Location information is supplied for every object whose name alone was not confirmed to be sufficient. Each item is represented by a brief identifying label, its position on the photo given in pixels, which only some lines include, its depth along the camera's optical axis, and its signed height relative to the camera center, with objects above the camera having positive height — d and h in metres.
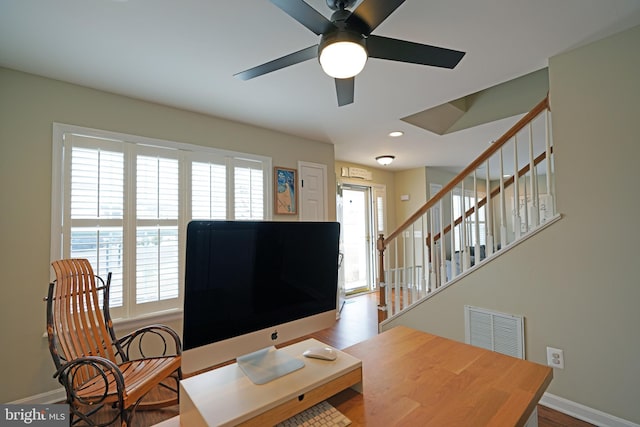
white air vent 2.16 -0.84
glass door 5.36 -0.28
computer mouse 1.03 -0.46
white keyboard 0.84 -0.57
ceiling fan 1.22 +0.86
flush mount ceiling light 4.68 +1.03
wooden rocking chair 1.68 -0.82
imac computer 0.84 -0.21
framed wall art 3.52 +0.41
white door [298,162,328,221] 3.76 +0.43
